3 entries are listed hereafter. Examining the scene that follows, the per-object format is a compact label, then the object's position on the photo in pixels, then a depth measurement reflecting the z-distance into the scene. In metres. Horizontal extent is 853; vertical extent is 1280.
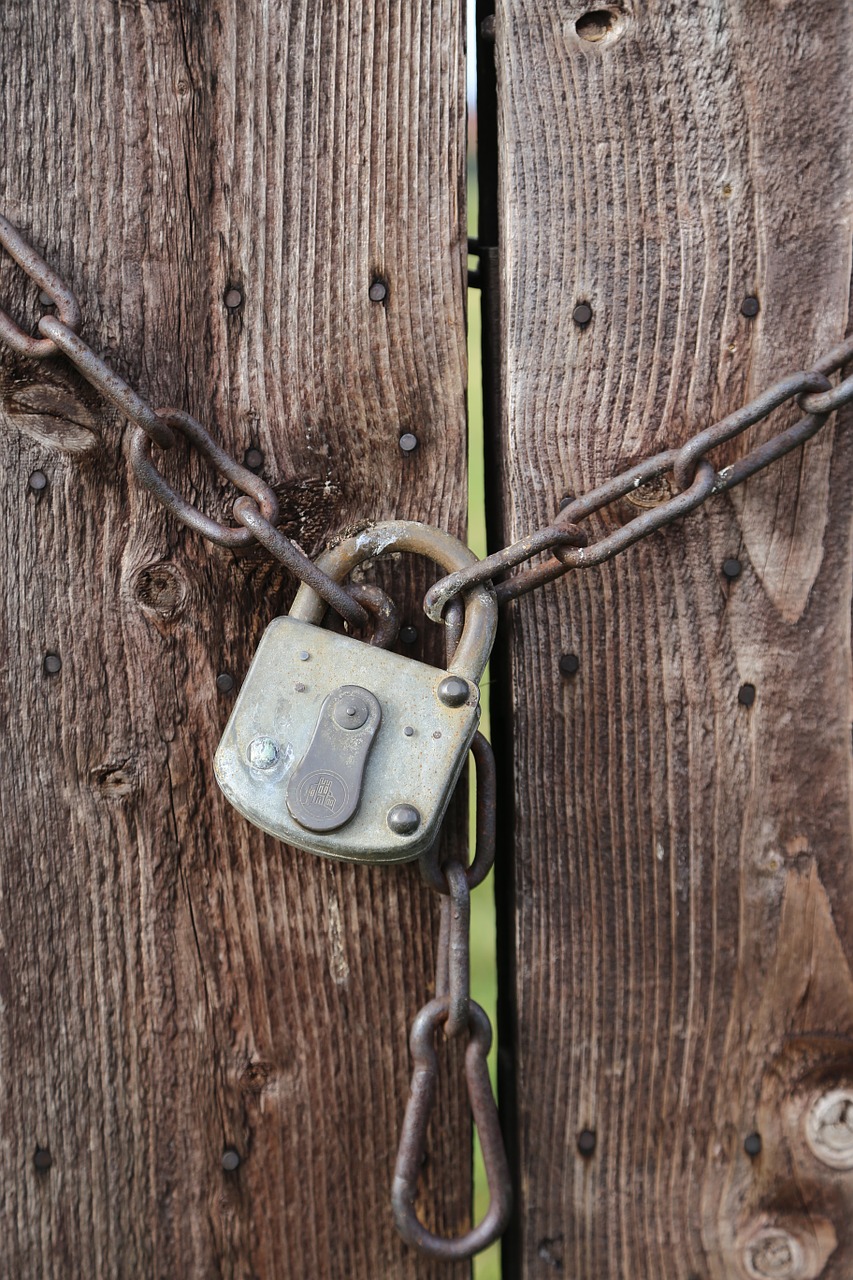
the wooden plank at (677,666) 0.63
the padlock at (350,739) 0.58
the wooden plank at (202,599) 0.63
